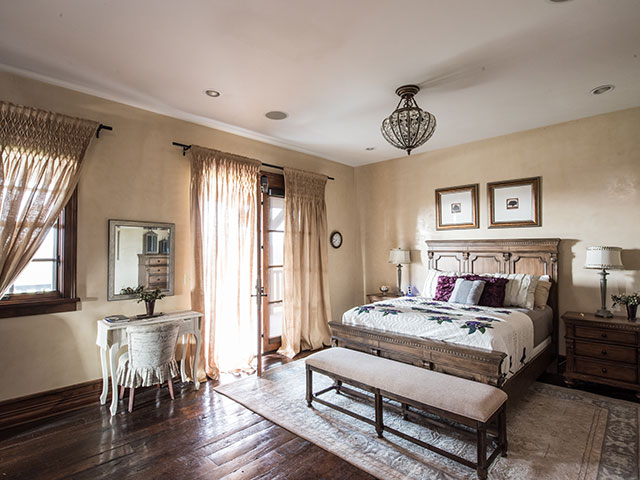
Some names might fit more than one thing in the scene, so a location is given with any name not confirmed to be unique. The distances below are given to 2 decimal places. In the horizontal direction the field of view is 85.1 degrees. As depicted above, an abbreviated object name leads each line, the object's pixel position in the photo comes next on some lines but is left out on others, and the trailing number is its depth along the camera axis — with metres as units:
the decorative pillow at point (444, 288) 4.21
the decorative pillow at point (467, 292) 3.89
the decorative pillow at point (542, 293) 3.86
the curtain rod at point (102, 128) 3.17
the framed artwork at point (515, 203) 4.24
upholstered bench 2.13
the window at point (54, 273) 2.88
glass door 4.70
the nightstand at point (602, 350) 3.20
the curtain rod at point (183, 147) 3.73
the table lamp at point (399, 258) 5.18
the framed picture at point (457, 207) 4.75
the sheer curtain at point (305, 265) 4.74
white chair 2.93
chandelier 2.90
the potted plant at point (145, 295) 3.29
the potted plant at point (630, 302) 3.34
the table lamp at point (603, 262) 3.43
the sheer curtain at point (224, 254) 3.75
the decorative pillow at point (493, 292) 3.85
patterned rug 2.18
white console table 2.95
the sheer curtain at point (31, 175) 2.68
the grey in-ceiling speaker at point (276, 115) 3.73
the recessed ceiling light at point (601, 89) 3.15
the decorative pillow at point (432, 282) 4.57
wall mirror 3.27
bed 2.74
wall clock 5.62
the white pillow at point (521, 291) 3.83
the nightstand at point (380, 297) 5.17
